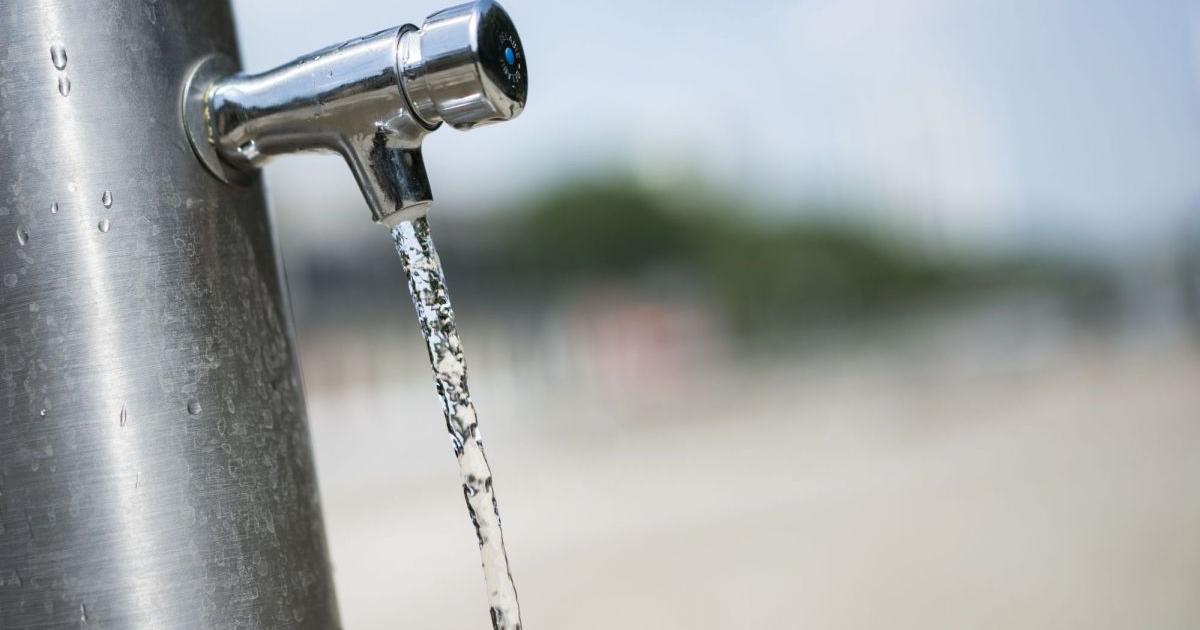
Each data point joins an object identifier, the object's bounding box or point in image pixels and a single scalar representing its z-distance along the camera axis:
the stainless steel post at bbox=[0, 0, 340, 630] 0.91
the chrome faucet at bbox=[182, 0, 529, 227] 0.91
